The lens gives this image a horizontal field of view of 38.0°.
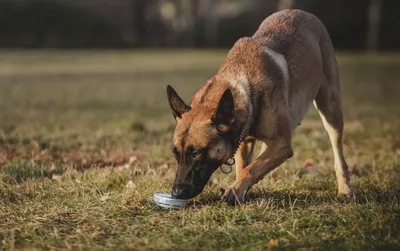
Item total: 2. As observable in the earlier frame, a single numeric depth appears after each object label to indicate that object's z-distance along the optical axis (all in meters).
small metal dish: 4.46
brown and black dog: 4.40
